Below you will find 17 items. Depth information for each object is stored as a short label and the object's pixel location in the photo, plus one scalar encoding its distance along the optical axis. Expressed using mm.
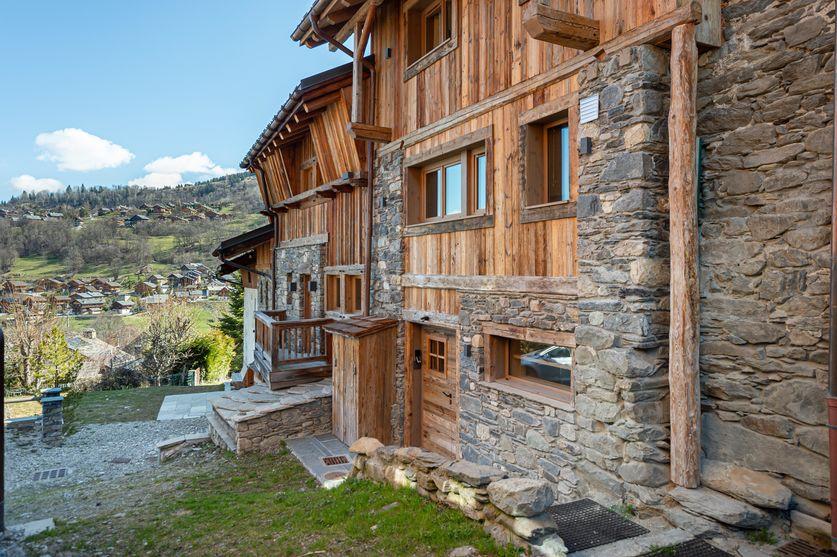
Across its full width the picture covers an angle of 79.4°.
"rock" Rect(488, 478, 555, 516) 3506
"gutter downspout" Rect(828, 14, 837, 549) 3387
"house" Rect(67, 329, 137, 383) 19408
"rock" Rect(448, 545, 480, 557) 3576
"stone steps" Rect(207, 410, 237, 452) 9358
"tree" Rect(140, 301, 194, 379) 20453
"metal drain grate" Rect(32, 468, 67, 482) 9078
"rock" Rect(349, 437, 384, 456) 5898
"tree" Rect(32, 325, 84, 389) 16719
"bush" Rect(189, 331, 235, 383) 22125
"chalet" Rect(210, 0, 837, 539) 3832
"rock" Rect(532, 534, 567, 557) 3355
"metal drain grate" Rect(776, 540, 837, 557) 3505
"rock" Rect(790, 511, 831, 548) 3584
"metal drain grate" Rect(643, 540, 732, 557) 3520
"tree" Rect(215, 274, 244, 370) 27266
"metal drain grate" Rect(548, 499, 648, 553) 3793
